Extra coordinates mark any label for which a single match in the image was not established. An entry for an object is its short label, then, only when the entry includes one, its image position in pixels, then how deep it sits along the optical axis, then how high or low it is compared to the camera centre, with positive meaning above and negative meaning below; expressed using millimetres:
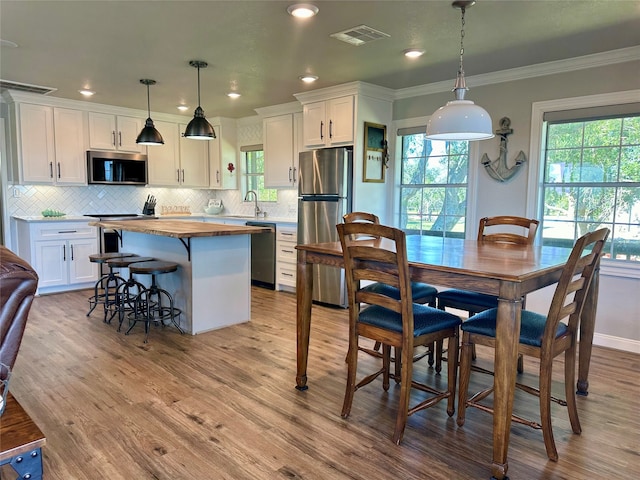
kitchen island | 3848 -655
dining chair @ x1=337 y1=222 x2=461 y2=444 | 2162 -622
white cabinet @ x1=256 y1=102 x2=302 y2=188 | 5695 +722
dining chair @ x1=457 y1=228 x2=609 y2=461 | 2027 -653
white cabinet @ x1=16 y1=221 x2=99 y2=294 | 5188 -674
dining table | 1912 -377
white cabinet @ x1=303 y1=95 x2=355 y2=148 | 4719 +836
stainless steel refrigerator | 4746 -35
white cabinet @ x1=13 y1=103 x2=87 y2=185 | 5277 +610
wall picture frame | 4770 +509
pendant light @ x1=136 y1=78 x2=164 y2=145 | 4285 +576
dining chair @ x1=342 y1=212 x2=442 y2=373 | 2939 -610
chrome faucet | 6559 -23
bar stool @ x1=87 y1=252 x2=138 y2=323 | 4242 -772
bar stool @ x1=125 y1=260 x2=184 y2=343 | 3727 -1002
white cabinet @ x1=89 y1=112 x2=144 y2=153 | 5838 +861
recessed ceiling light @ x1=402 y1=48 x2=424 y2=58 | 3521 +1174
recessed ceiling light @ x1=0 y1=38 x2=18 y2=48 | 3359 +1150
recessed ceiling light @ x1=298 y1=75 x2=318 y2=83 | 4316 +1174
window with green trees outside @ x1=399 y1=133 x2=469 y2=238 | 4613 +148
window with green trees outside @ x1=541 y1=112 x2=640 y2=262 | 3598 +172
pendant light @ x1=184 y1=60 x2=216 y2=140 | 3959 +610
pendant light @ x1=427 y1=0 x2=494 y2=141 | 2480 +455
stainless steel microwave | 5812 +376
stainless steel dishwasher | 5770 -783
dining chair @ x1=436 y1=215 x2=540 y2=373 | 2873 -621
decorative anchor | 4113 +363
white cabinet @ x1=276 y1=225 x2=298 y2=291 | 5527 -742
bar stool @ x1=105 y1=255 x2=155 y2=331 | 3982 -879
